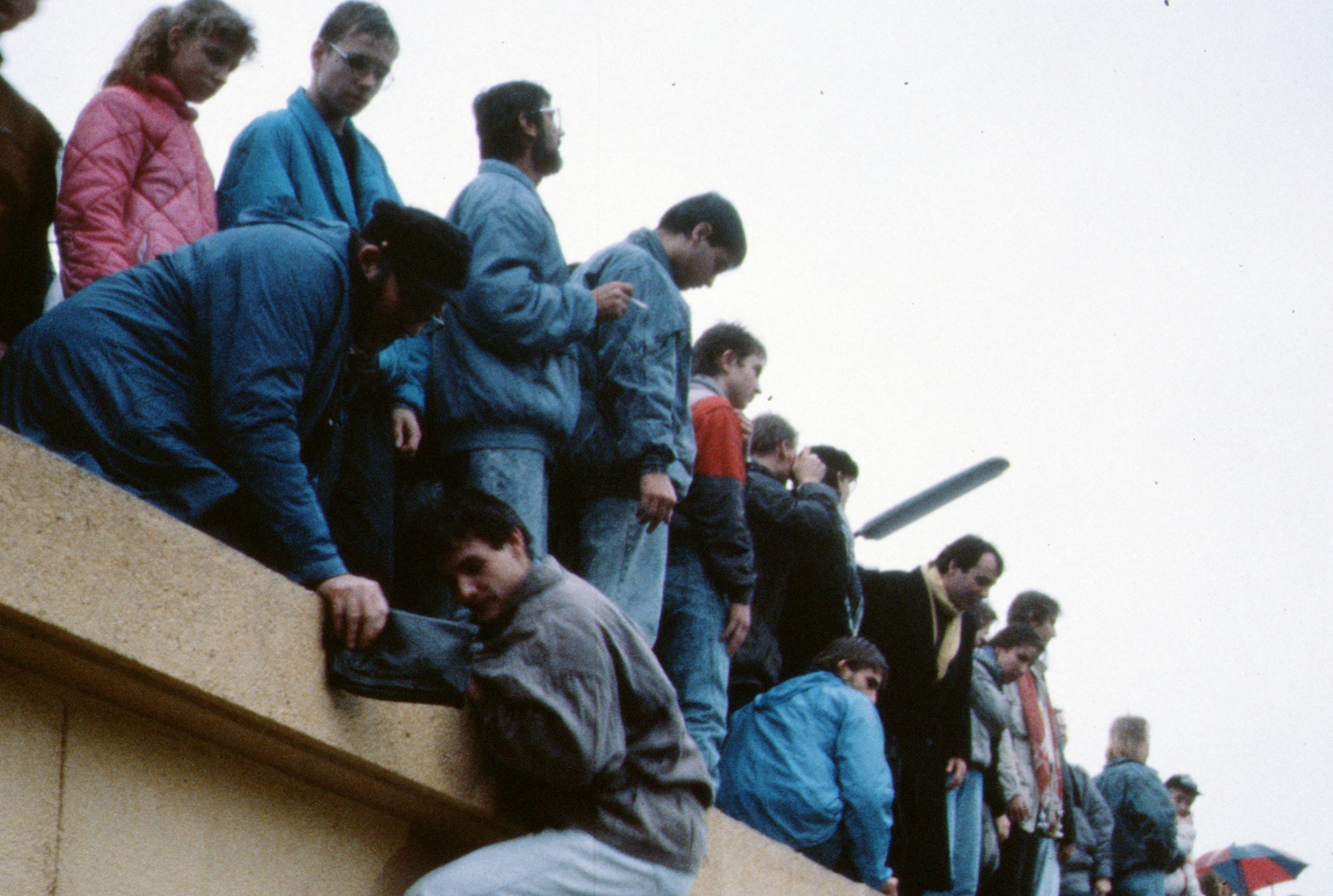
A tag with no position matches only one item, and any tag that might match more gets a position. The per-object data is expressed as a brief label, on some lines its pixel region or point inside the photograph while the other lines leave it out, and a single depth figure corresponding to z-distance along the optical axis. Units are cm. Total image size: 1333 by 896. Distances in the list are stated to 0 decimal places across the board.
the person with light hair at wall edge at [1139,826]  949
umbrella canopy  1522
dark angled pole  849
